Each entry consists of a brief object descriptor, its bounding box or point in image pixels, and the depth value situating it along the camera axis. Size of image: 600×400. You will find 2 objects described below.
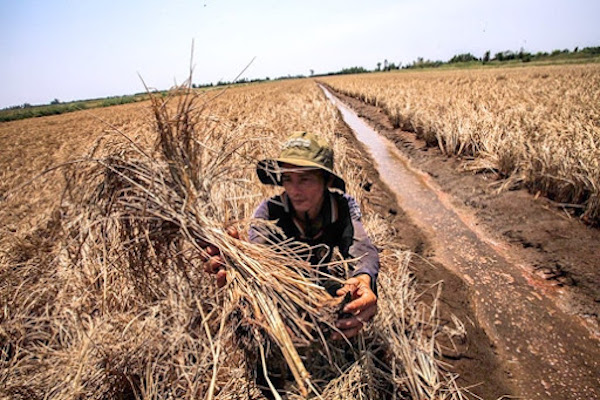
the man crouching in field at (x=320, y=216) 1.24
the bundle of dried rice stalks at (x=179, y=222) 1.07
